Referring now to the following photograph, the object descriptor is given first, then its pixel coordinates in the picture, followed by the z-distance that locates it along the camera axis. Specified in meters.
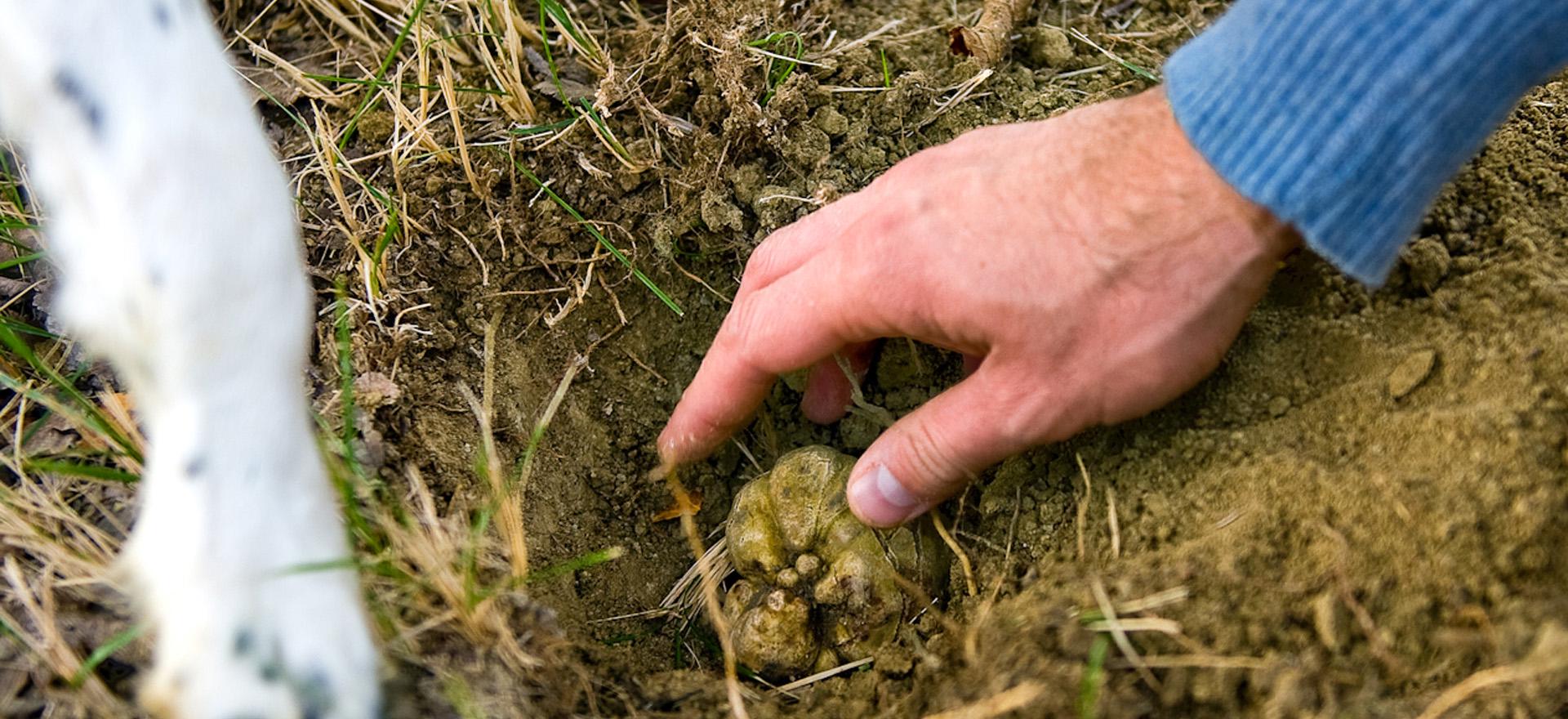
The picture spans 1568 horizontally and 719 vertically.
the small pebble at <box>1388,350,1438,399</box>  0.53
